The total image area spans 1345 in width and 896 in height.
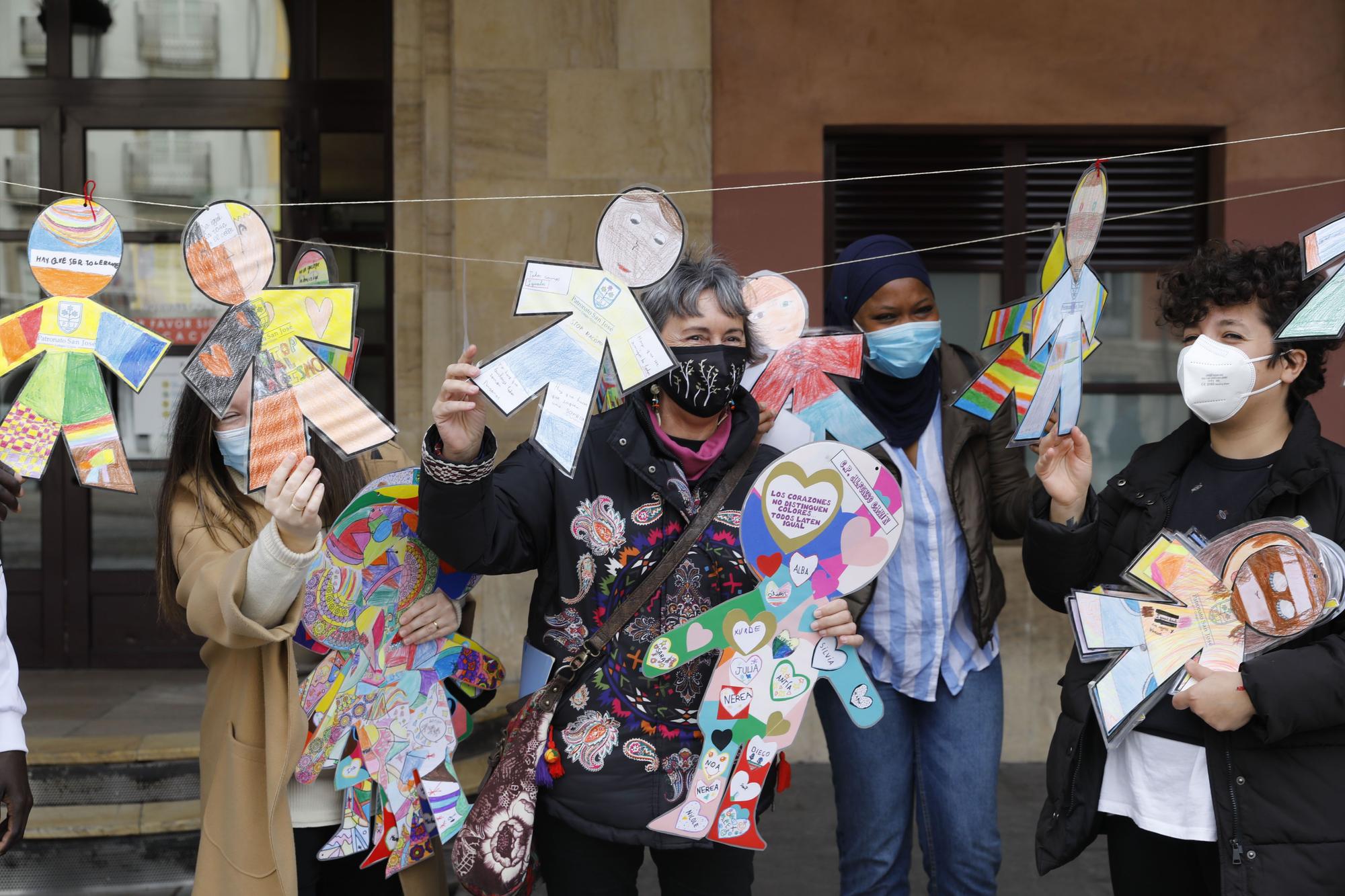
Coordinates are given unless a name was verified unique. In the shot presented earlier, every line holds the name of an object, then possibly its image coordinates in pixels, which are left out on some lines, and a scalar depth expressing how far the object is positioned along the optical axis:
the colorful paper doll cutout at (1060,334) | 2.39
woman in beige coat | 2.09
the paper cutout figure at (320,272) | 2.22
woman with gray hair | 2.20
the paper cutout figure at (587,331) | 2.10
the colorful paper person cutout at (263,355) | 2.09
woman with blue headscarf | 2.63
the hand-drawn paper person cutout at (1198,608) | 2.08
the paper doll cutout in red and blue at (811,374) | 2.62
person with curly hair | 2.10
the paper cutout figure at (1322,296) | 2.14
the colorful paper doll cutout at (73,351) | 2.12
